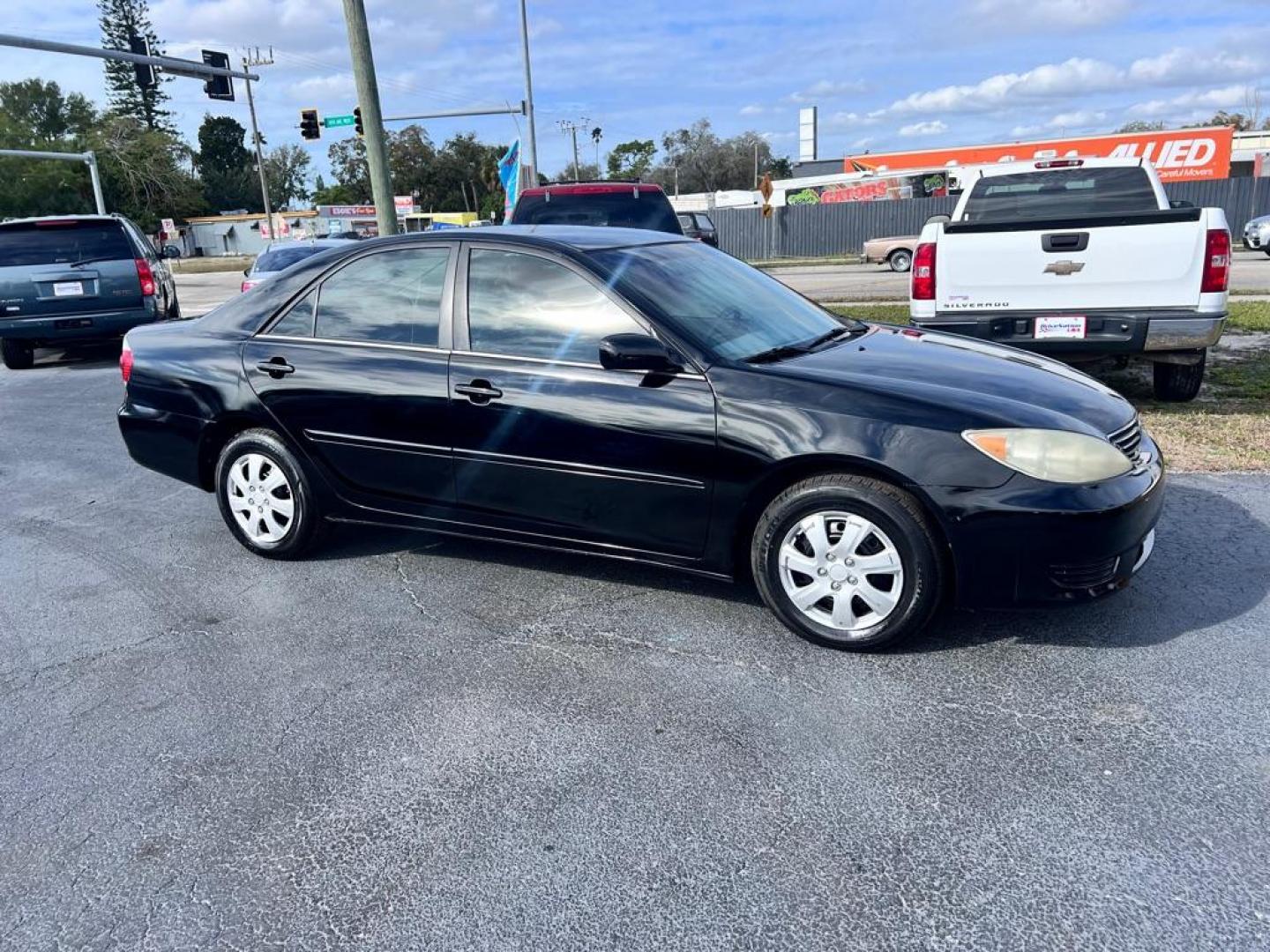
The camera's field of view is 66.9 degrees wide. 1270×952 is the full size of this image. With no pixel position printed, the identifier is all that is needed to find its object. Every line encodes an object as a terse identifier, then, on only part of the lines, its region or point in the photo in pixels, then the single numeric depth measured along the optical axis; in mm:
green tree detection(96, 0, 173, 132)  82188
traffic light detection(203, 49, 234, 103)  22922
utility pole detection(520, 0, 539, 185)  29344
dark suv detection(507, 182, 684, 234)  10219
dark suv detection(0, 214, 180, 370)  11031
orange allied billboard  36469
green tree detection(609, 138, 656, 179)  94500
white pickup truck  6324
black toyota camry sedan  3375
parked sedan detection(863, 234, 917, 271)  26156
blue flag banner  18422
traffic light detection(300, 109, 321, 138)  24734
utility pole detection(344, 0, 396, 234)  10781
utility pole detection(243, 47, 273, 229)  51625
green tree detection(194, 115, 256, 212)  101188
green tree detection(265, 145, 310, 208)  109188
